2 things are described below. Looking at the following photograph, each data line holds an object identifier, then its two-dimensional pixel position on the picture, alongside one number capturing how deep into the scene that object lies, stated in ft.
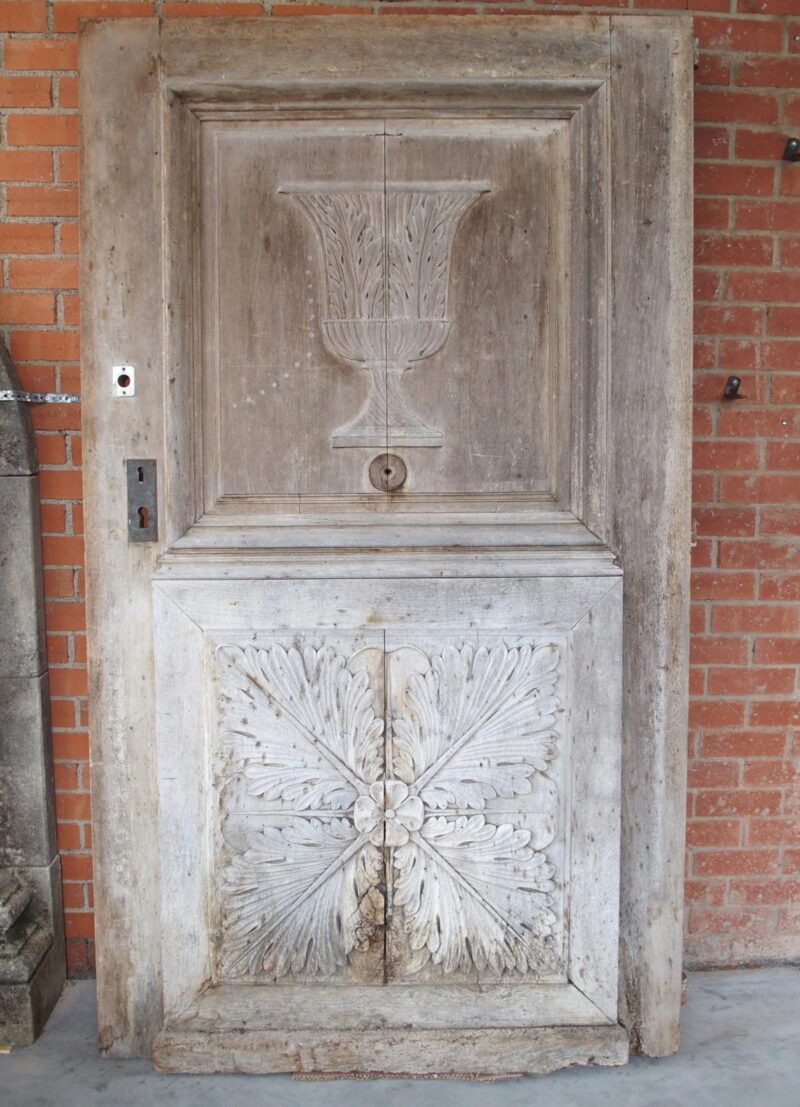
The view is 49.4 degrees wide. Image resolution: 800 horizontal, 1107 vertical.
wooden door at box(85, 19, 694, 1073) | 6.79
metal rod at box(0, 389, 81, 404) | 7.30
